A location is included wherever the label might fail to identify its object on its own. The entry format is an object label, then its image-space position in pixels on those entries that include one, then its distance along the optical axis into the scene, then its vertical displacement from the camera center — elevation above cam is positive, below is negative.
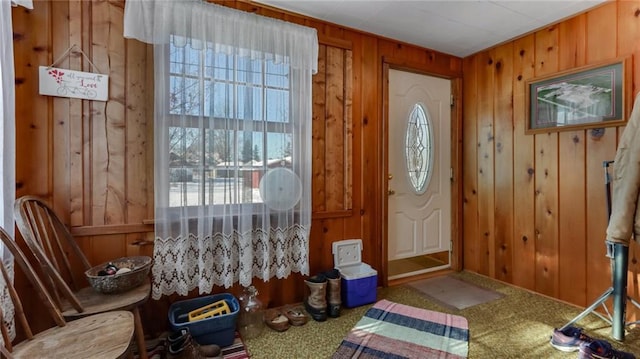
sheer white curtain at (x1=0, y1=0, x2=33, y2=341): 1.34 +0.19
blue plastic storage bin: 1.74 -0.85
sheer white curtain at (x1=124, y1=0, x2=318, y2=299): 1.80 +0.23
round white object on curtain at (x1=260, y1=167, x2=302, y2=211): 2.10 -0.08
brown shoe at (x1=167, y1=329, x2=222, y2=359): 1.56 -0.89
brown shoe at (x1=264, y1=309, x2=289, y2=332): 2.02 -0.97
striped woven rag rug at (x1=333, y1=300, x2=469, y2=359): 1.76 -1.00
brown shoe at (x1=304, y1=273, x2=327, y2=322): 2.15 -0.87
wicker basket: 1.49 -0.50
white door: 2.92 +0.13
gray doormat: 2.45 -1.00
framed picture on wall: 2.09 +0.60
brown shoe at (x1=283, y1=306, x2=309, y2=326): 2.10 -0.98
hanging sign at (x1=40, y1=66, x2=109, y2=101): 1.67 +0.53
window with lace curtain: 1.84 +0.34
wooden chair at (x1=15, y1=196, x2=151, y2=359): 1.35 -0.45
